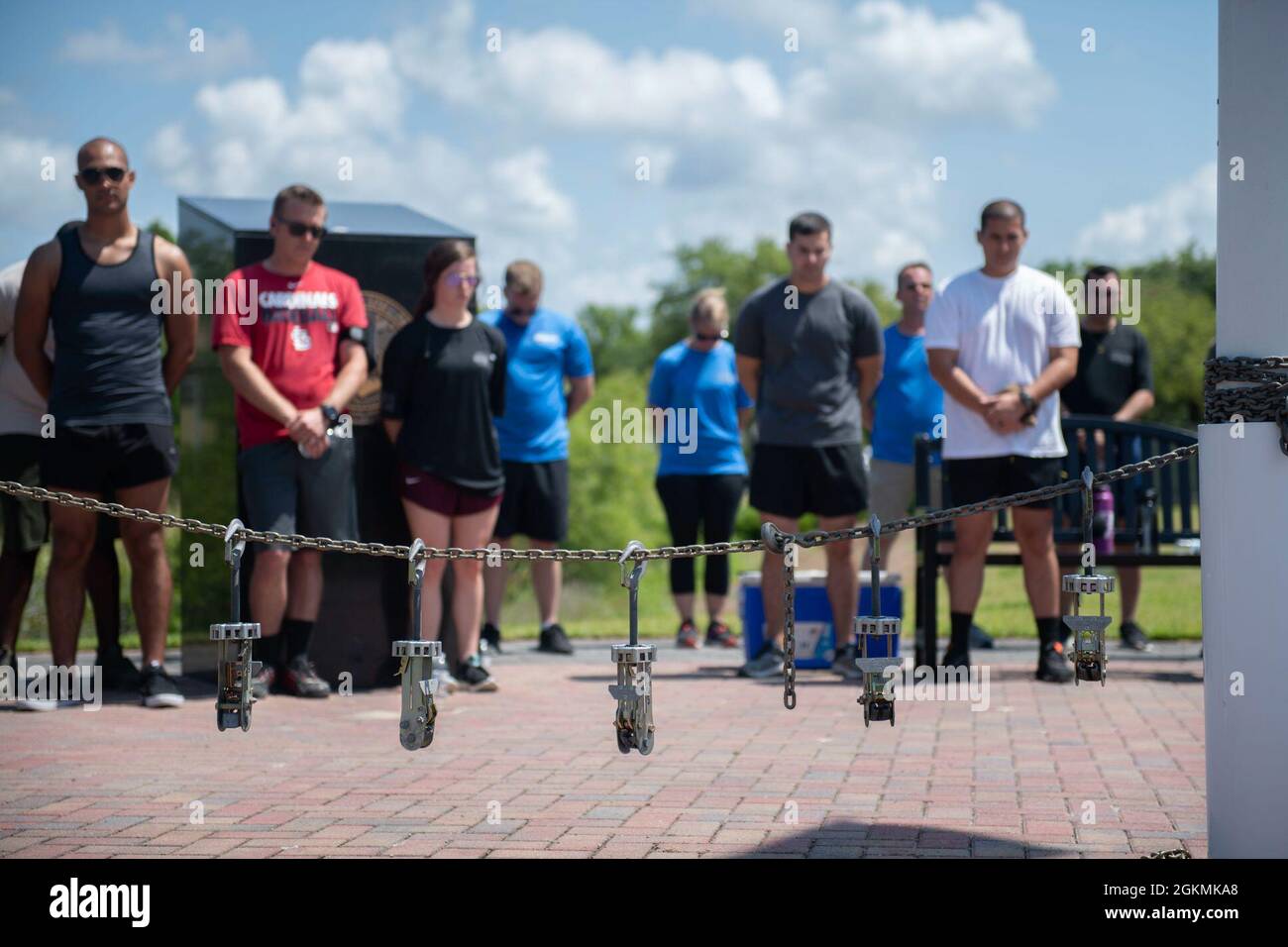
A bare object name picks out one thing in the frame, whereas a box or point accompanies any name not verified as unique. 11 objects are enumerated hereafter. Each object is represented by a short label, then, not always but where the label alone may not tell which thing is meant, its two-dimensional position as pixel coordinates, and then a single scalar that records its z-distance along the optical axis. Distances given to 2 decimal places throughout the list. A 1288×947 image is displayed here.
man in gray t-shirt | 9.36
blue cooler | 9.66
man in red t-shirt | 8.45
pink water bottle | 9.72
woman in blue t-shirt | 11.23
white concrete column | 4.02
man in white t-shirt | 8.86
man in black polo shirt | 10.36
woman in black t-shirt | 8.84
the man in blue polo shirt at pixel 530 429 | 10.59
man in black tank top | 8.02
